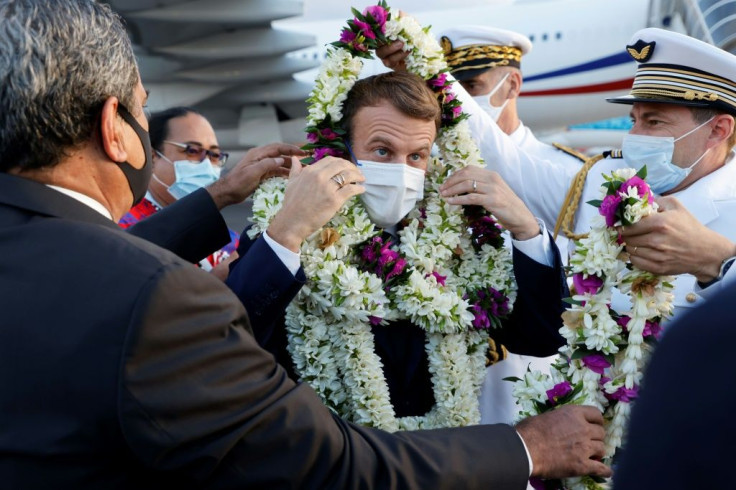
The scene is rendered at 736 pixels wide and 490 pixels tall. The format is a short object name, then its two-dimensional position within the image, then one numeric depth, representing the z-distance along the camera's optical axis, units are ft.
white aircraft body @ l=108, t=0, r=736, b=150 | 50.08
